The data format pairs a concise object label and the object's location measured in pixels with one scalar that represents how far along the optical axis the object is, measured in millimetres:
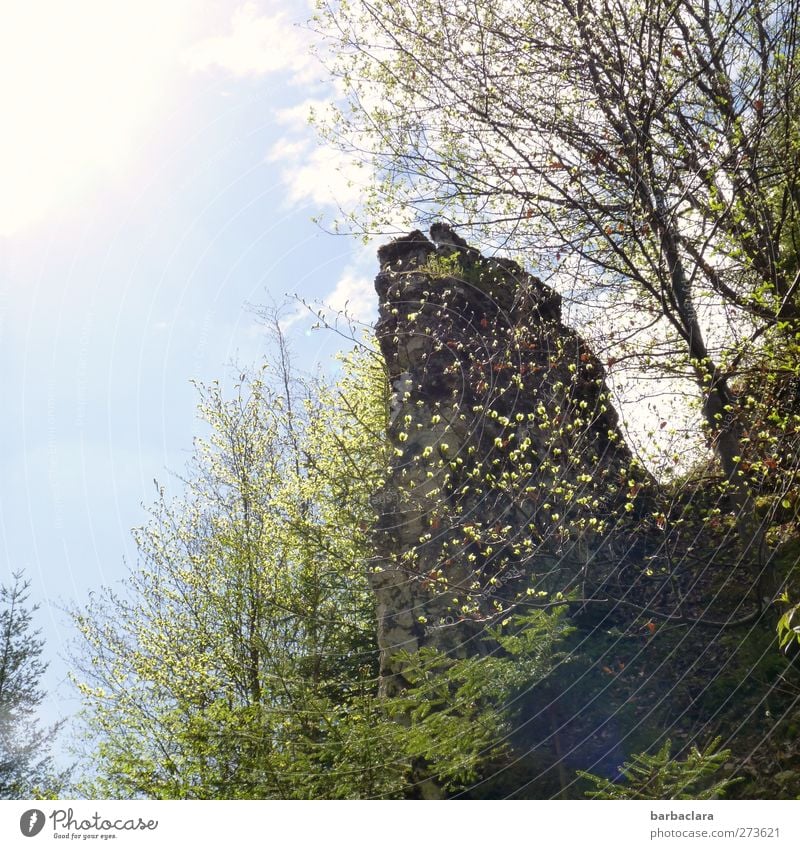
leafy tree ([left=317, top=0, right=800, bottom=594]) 4957
